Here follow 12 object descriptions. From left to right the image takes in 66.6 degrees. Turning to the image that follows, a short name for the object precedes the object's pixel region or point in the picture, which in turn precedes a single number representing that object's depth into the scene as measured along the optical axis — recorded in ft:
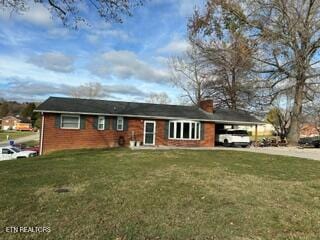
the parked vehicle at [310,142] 72.49
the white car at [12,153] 61.40
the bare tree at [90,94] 148.98
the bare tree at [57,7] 22.28
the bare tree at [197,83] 82.96
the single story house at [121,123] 56.84
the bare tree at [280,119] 98.67
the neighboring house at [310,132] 124.08
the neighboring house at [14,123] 258.88
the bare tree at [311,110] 72.66
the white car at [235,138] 66.29
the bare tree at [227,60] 61.94
